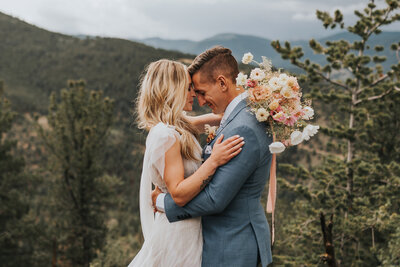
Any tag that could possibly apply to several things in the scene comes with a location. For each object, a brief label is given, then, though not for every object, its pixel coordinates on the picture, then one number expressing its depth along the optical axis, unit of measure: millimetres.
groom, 2289
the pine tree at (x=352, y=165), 9609
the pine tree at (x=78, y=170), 15492
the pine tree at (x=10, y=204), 16703
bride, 2494
